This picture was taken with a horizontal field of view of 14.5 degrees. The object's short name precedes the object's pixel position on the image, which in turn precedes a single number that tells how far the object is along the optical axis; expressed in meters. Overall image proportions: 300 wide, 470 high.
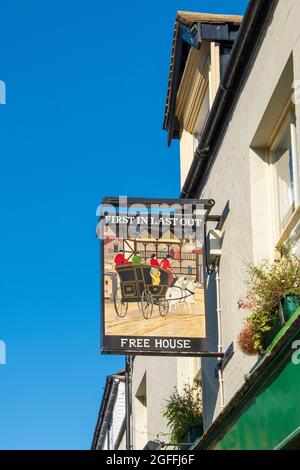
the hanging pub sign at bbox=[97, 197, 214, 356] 15.91
